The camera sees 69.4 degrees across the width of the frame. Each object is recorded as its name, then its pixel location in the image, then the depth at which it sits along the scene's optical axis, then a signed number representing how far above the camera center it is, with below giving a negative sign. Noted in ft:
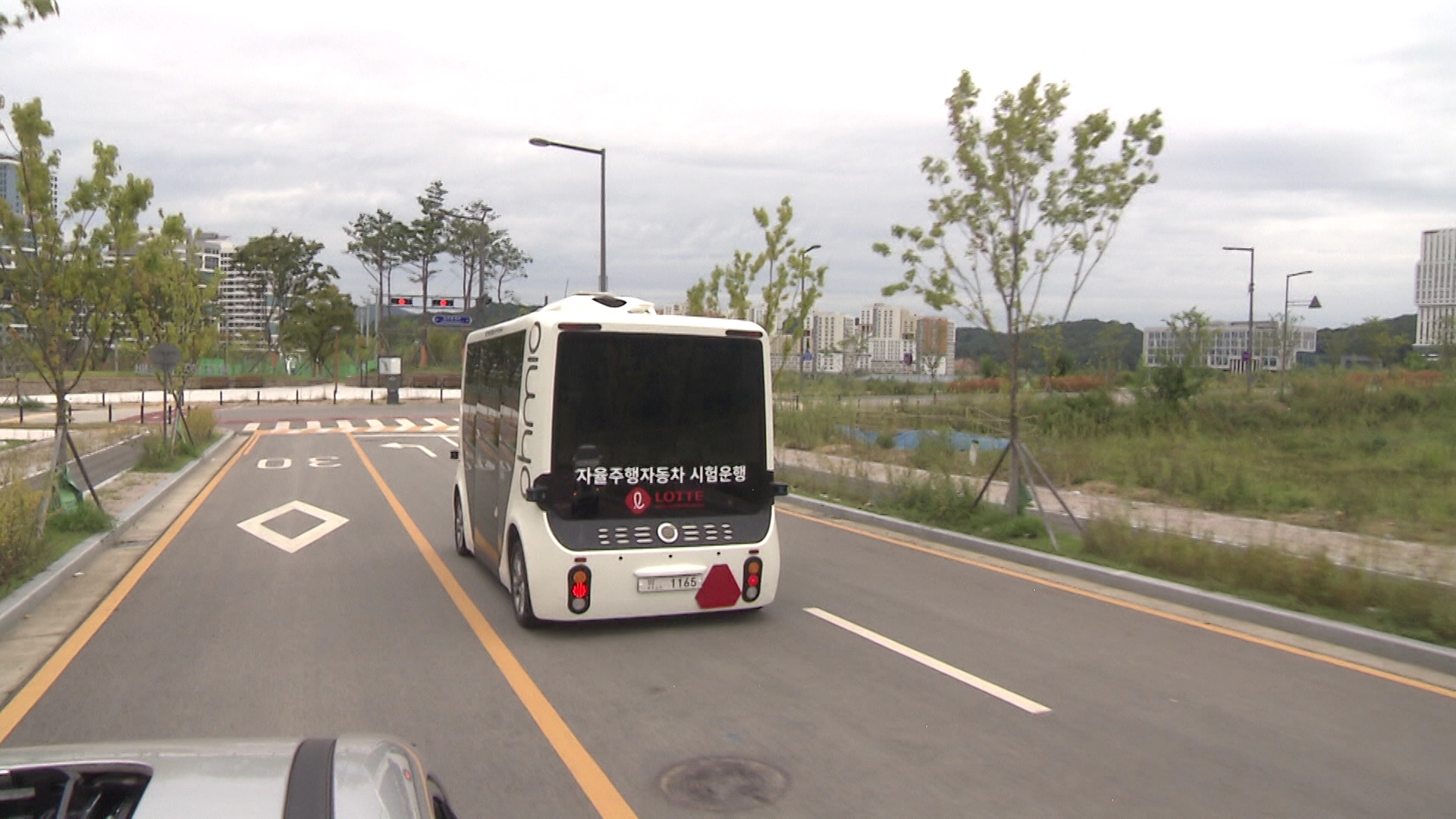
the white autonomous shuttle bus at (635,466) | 27.09 -3.03
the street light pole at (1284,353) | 186.19 +2.70
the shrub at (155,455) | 71.41 -7.76
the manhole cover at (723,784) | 16.92 -7.18
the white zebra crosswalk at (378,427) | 123.54 -9.64
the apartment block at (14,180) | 42.29 +6.58
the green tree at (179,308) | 79.87 +2.78
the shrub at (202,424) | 92.27 -7.19
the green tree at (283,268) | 262.26 +19.71
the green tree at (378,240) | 253.44 +25.88
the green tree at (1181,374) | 115.34 -0.99
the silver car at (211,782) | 8.36 -3.70
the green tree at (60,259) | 42.29 +3.41
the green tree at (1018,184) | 42.16 +7.22
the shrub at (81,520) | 42.52 -7.33
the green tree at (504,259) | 263.49 +23.21
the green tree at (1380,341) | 227.61 +6.41
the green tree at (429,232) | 253.85 +28.16
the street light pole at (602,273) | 76.22 +6.26
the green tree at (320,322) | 252.21 +5.83
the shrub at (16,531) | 32.14 -6.01
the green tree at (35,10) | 29.76 +9.42
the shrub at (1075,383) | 155.43 -3.42
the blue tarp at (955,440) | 89.57 -7.43
